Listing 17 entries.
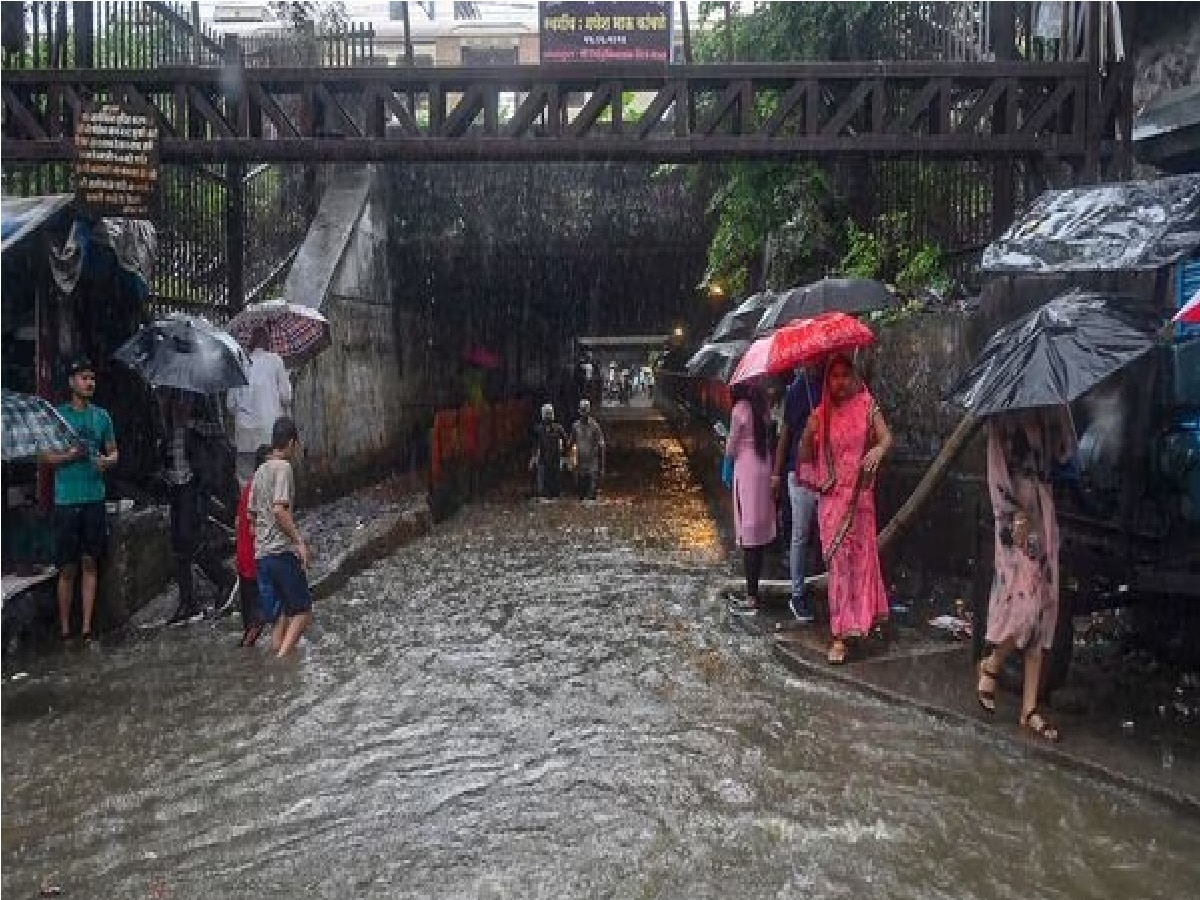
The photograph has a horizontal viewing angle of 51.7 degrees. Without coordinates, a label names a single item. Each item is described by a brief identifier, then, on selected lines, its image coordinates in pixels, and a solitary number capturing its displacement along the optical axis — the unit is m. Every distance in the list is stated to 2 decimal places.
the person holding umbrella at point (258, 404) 11.29
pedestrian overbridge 12.05
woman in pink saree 8.07
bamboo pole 8.16
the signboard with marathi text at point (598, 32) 15.62
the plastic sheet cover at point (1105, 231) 6.68
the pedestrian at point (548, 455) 20.67
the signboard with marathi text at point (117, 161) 10.95
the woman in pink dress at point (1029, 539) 6.38
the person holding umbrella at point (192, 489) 9.60
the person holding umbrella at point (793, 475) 9.19
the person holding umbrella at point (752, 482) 10.05
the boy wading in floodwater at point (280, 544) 8.50
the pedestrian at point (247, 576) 8.94
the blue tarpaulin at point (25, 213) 7.93
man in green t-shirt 8.85
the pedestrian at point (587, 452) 20.58
